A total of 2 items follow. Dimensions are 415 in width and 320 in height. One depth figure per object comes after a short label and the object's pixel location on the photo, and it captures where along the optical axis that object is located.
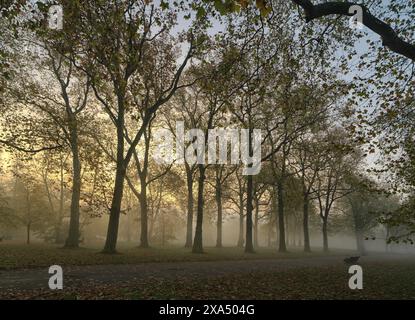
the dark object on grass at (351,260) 21.73
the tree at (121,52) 17.28
